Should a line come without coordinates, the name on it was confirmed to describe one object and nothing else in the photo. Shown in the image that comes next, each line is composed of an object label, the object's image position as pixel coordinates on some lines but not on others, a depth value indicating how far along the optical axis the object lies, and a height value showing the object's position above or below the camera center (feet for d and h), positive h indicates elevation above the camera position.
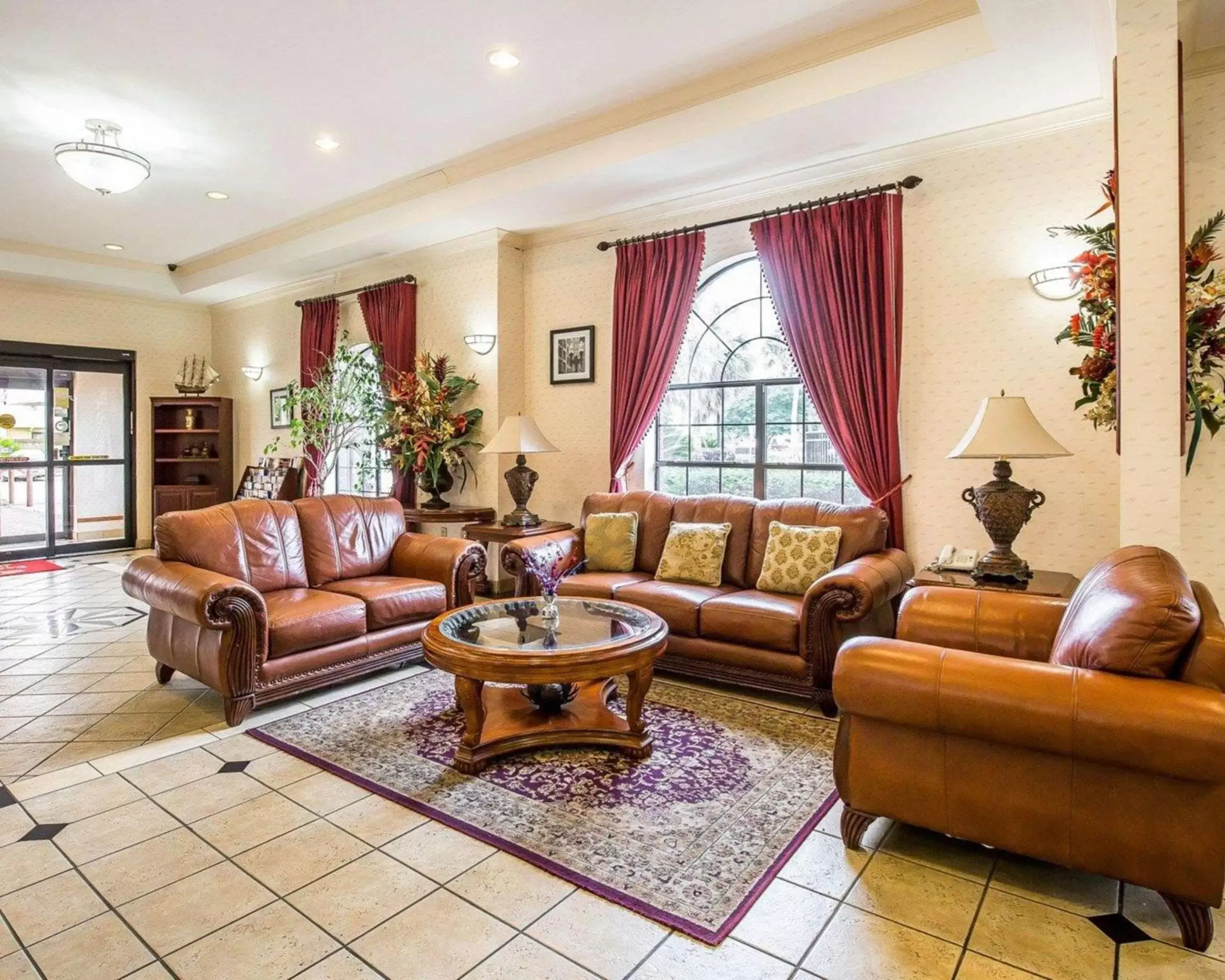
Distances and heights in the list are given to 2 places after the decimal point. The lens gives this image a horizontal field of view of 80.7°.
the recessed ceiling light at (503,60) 11.91 +7.12
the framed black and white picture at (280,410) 26.89 +2.78
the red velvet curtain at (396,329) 21.52 +4.70
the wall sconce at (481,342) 19.45 +3.87
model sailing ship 28.86 +4.29
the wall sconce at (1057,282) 12.17 +3.51
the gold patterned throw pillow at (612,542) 15.34 -1.22
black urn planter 20.07 -0.09
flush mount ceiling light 13.62 +6.12
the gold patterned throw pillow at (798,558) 13.01 -1.32
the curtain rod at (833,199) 13.62 +5.76
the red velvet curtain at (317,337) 24.03 +4.97
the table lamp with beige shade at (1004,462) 10.62 +0.41
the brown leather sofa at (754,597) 11.36 -1.98
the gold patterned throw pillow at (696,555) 14.14 -1.38
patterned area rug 7.15 -3.79
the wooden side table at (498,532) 16.94 -1.14
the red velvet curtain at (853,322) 13.88 +3.27
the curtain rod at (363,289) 21.48 +6.19
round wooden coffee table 9.14 -2.33
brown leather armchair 5.89 -2.21
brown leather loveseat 10.98 -1.91
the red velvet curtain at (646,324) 16.62 +3.83
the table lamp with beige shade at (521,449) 16.51 +0.83
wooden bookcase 28.71 +1.19
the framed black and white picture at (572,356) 18.66 +3.41
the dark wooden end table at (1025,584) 10.62 -1.48
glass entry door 26.37 +1.09
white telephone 12.17 -1.25
